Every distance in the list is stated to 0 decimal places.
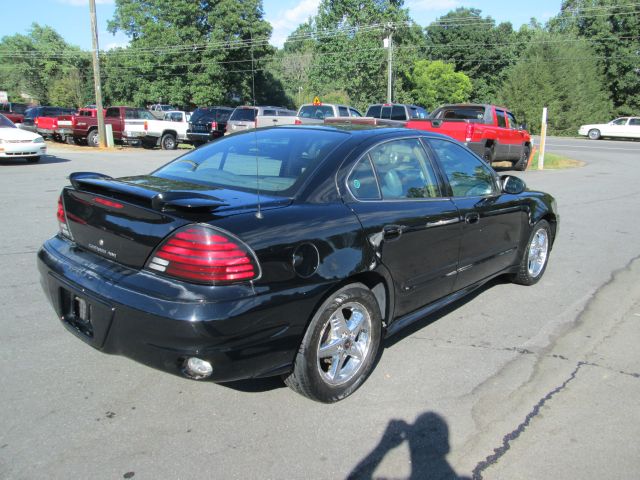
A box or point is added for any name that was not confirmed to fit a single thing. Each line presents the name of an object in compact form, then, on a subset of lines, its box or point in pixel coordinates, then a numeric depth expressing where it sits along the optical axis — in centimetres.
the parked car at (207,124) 2333
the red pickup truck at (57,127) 2480
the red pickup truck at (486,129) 1534
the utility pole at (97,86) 2297
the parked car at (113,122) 2411
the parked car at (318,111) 2184
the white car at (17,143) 1498
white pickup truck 2345
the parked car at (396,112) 2461
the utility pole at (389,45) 4221
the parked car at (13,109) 3185
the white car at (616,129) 3912
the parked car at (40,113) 2873
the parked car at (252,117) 2194
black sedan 264
